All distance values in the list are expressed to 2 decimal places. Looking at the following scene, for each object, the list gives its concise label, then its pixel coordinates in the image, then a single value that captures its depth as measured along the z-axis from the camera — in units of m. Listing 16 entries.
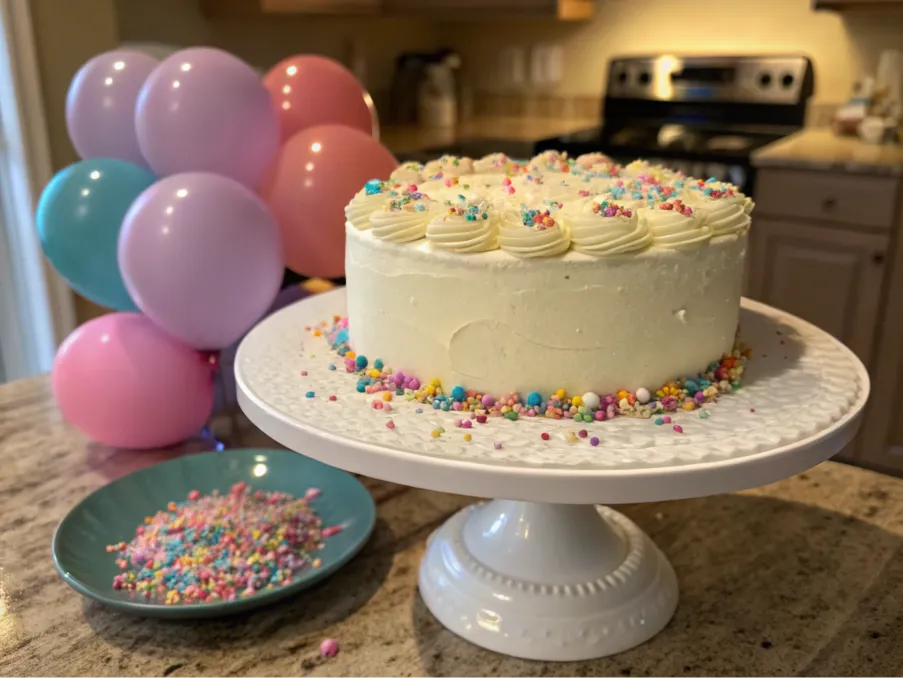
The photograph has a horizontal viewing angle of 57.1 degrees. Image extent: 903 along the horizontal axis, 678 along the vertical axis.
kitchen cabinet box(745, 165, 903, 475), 2.54
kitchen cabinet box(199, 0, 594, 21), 3.31
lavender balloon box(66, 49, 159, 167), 1.55
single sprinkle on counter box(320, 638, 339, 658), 0.91
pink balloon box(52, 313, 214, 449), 1.35
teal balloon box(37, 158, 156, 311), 1.44
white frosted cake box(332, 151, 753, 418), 0.94
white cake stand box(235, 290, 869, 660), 0.79
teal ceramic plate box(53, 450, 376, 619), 0.96
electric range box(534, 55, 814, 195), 3.10
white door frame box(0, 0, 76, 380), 2.29
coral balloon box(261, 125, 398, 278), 1.48
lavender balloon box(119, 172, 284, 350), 1.28
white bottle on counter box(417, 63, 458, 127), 3.73
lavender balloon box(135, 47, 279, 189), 1.40
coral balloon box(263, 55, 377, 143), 1.65
